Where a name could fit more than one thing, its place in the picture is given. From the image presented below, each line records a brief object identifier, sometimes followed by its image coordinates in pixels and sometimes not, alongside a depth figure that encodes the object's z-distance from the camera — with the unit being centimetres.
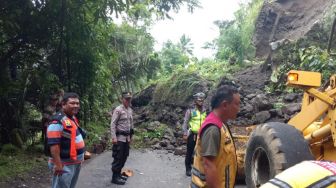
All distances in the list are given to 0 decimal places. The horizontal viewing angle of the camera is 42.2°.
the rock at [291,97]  1343
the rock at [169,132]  1506
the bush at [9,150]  1026
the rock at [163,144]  1399
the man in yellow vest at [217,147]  318
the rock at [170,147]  1363
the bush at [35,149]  1098
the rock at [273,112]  1221
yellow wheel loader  498
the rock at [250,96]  1508
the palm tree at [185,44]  4831
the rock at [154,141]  1449
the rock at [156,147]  1384
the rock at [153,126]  1590
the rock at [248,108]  1410
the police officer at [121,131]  811
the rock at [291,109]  1198
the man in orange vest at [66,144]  483
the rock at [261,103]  1305
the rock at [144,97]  2108
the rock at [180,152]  1270
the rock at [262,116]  1231
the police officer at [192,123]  914
